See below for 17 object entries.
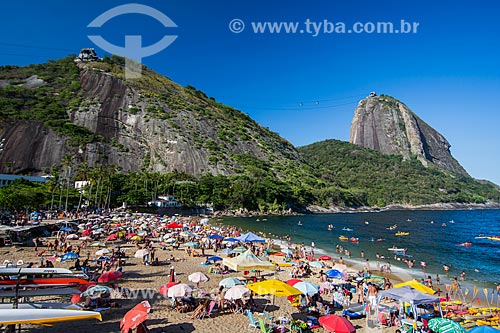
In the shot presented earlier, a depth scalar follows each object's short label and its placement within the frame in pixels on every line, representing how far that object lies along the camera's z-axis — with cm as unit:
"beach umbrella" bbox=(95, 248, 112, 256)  2220
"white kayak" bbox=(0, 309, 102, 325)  821
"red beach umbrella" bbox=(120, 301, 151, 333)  985
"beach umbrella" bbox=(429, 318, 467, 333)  1009
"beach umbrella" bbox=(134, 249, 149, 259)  2202
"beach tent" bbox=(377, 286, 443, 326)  1184
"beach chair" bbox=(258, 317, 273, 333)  1141
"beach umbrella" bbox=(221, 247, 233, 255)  2527
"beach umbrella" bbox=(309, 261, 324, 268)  2158
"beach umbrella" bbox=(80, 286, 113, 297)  1233
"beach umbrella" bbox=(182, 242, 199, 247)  2795
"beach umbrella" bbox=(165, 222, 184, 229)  3603
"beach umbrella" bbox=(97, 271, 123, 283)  1546
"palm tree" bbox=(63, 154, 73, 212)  6383
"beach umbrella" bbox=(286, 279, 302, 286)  1388
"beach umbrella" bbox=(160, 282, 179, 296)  1344
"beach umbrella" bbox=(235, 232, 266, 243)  2423
